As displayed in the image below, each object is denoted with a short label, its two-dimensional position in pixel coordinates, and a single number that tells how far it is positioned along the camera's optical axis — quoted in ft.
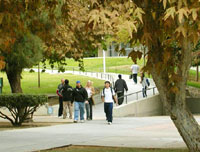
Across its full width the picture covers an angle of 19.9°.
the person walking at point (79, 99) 74.02
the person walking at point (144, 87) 112.37
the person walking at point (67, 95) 81.71
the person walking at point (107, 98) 71.92
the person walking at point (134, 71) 146.82
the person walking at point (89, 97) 79.15
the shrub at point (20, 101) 69.67
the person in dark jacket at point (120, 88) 99.54
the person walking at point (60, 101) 86.97
